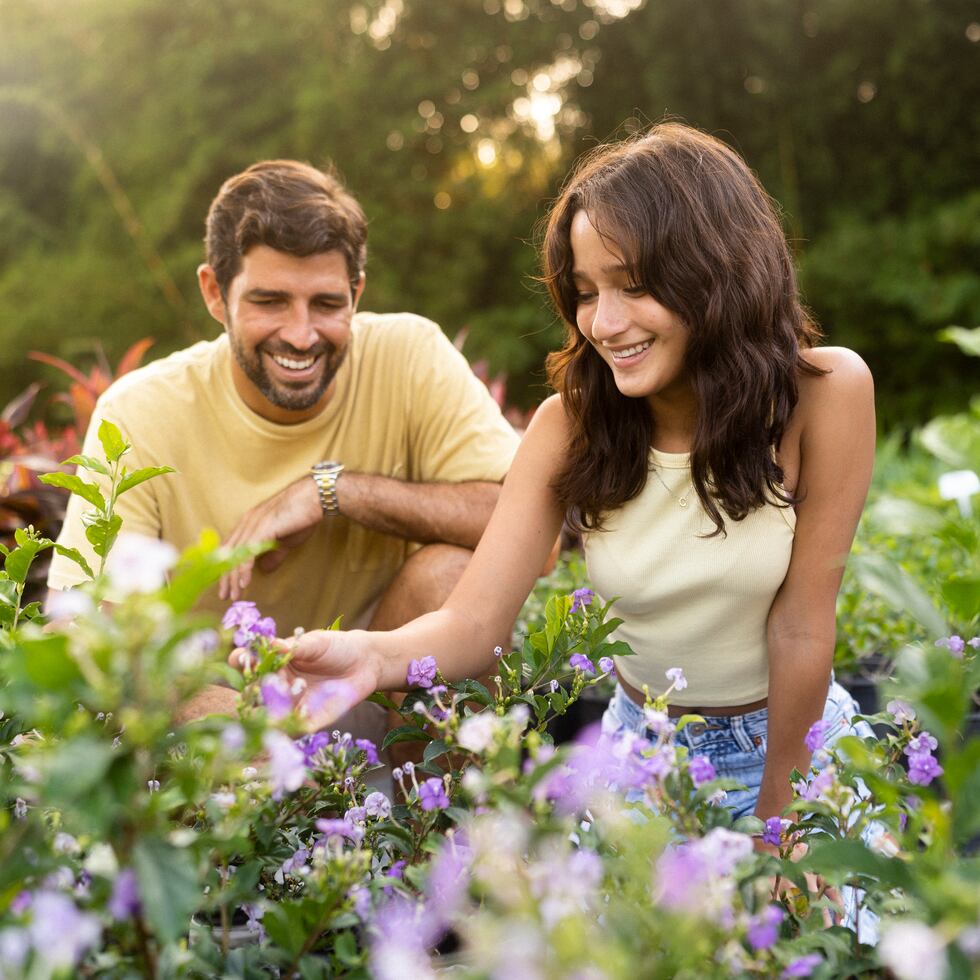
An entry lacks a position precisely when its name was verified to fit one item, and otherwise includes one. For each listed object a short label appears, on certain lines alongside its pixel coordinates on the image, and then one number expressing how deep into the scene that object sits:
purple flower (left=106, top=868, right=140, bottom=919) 0.67
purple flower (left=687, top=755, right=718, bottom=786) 0.91
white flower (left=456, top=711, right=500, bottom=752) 0.76
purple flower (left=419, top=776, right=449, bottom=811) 1.00
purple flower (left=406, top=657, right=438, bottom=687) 1.14
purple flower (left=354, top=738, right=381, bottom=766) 1.10
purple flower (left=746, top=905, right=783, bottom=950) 0.72
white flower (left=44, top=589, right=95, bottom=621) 0.64
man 2.37
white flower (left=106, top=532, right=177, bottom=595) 0.59
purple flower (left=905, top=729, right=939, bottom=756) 1.09
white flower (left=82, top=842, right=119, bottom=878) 0.69
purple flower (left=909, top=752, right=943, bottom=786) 0.99
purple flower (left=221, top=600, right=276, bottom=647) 0.92
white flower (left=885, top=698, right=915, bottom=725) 1.13
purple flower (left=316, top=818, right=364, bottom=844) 0.85
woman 1.65
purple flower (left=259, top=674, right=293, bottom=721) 0.79
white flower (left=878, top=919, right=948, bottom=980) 0.49
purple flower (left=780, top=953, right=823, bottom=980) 0.75
